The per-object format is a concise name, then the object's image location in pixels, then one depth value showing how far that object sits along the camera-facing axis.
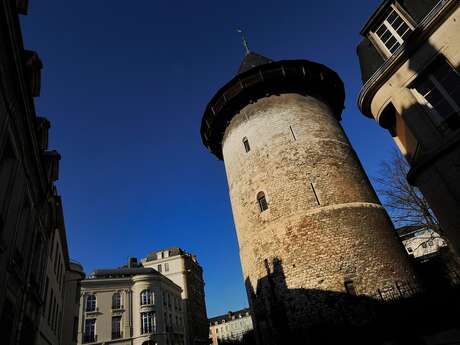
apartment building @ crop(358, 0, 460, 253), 7.52
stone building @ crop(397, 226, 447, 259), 34.86
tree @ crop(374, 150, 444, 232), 19.12
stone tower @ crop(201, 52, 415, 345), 11.39
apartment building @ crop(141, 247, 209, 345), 46.91
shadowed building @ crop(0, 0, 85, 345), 6.95
